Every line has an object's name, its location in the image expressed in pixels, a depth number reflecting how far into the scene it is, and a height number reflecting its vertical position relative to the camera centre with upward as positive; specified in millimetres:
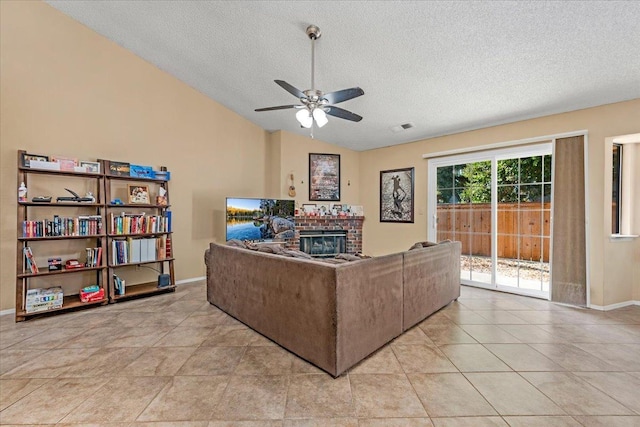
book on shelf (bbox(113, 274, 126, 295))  3674 -944
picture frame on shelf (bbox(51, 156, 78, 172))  3225 +593
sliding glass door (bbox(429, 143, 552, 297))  3992 -38
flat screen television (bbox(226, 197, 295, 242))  4633 -112
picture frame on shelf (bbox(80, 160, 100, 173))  3439 +586
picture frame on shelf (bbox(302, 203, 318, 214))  5703 +90
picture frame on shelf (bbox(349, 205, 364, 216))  6062 +48
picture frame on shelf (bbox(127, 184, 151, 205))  3889 +270
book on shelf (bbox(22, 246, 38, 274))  3059 -520
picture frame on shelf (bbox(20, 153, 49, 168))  3027 +612
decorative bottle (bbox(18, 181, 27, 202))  2982 +221
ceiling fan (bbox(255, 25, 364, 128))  2602 +1089
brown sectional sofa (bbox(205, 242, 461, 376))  2023 -752
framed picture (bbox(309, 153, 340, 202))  5824 +748
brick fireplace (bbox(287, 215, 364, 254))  5656 -314
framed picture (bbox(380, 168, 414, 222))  5422 +338
